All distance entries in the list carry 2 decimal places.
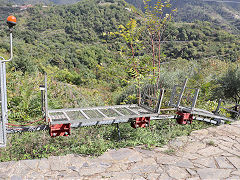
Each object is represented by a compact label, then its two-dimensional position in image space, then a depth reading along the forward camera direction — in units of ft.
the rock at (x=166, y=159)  12.74
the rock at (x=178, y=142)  15.24
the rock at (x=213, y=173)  11.18
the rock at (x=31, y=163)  11.54
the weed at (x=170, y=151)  14.05
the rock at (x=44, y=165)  11.35
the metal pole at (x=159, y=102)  13.99
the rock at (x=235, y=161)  12.63
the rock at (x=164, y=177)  10.91
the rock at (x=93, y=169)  11.20
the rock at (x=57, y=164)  11.50
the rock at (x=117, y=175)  10.75
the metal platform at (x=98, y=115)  12.51
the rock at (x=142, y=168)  11.59
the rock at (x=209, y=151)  14.13
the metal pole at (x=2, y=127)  9.38
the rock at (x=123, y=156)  12.83
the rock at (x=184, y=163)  12.35
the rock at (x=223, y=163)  12.37
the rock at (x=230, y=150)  14.48
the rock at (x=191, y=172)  11.41
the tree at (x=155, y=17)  16.74
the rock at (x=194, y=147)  14.66
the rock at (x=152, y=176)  10.86
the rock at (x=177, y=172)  11.16
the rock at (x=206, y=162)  12.54
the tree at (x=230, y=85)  32.45
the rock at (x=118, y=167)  11.63
